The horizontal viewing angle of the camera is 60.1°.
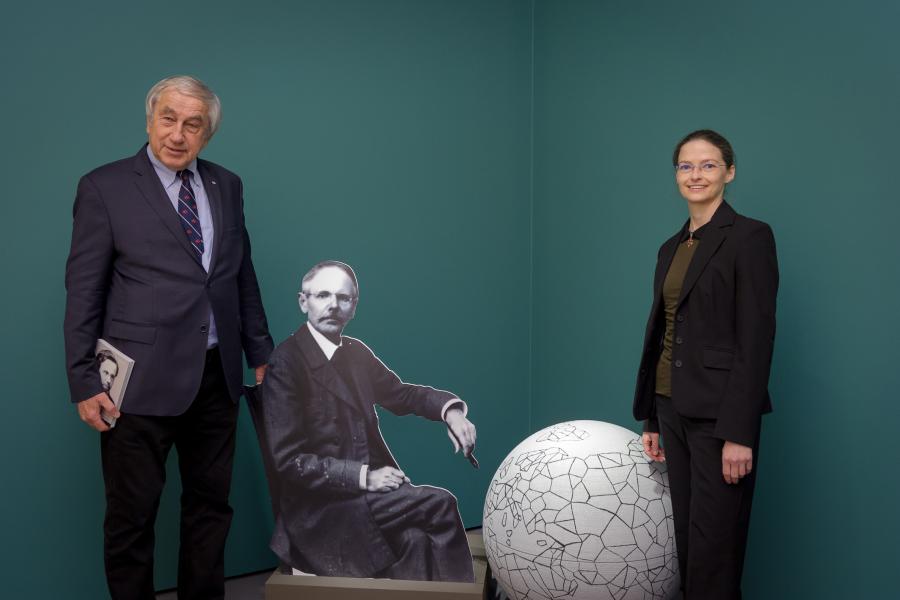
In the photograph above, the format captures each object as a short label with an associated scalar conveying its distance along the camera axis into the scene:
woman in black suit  1.92
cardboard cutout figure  2.56
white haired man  2.18
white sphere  2.10
